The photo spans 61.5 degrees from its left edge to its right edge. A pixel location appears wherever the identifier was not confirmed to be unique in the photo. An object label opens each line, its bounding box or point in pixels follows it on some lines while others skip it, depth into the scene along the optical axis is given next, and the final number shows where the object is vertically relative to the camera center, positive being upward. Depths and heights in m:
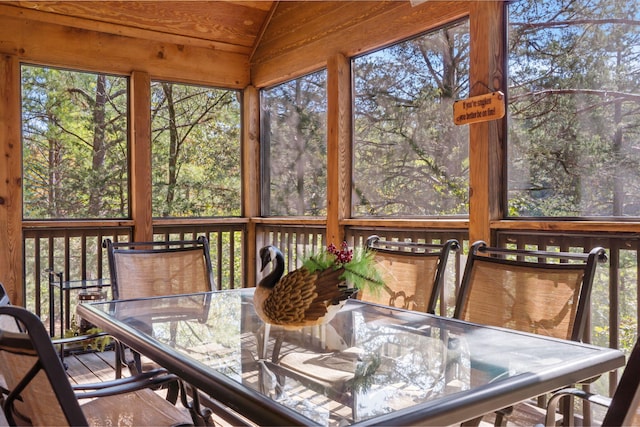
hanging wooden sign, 2.89 +0.58
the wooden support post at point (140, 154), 4.43 +0.53
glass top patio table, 1.08 -0.38
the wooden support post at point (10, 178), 3.91 +0.31
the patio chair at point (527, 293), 1.85 -0.30
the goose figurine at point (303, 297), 1.70 -0.26
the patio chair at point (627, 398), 0.83 -0.29
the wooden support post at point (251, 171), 5.05 +0.43
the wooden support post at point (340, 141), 4.02 +0.56
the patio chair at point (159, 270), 2.75 -0.28
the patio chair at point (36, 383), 0.96 -0.32
